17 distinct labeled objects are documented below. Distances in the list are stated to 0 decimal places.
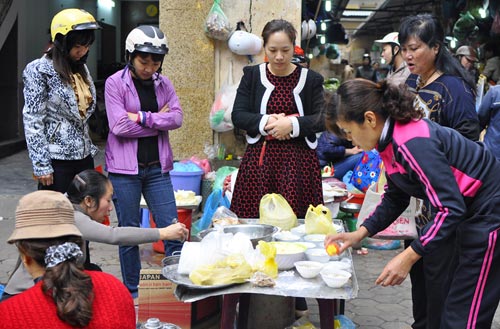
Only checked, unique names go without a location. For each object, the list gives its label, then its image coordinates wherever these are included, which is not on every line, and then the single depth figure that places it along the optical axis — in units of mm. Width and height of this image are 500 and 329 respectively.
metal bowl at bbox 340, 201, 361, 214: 5930
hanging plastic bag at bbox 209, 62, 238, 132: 6688
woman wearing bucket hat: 1917
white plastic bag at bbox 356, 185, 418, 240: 3697
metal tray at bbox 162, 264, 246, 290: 2643
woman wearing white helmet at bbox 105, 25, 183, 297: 4039
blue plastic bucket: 6347
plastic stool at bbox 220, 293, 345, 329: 2895
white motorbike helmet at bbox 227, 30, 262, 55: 6605
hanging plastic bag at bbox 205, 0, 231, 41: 6684
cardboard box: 3570
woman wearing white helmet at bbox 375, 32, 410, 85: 5730
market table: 2621
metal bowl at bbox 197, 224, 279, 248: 3469
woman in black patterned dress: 4031
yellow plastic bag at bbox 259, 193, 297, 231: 3625
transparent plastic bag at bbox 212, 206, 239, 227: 3652
